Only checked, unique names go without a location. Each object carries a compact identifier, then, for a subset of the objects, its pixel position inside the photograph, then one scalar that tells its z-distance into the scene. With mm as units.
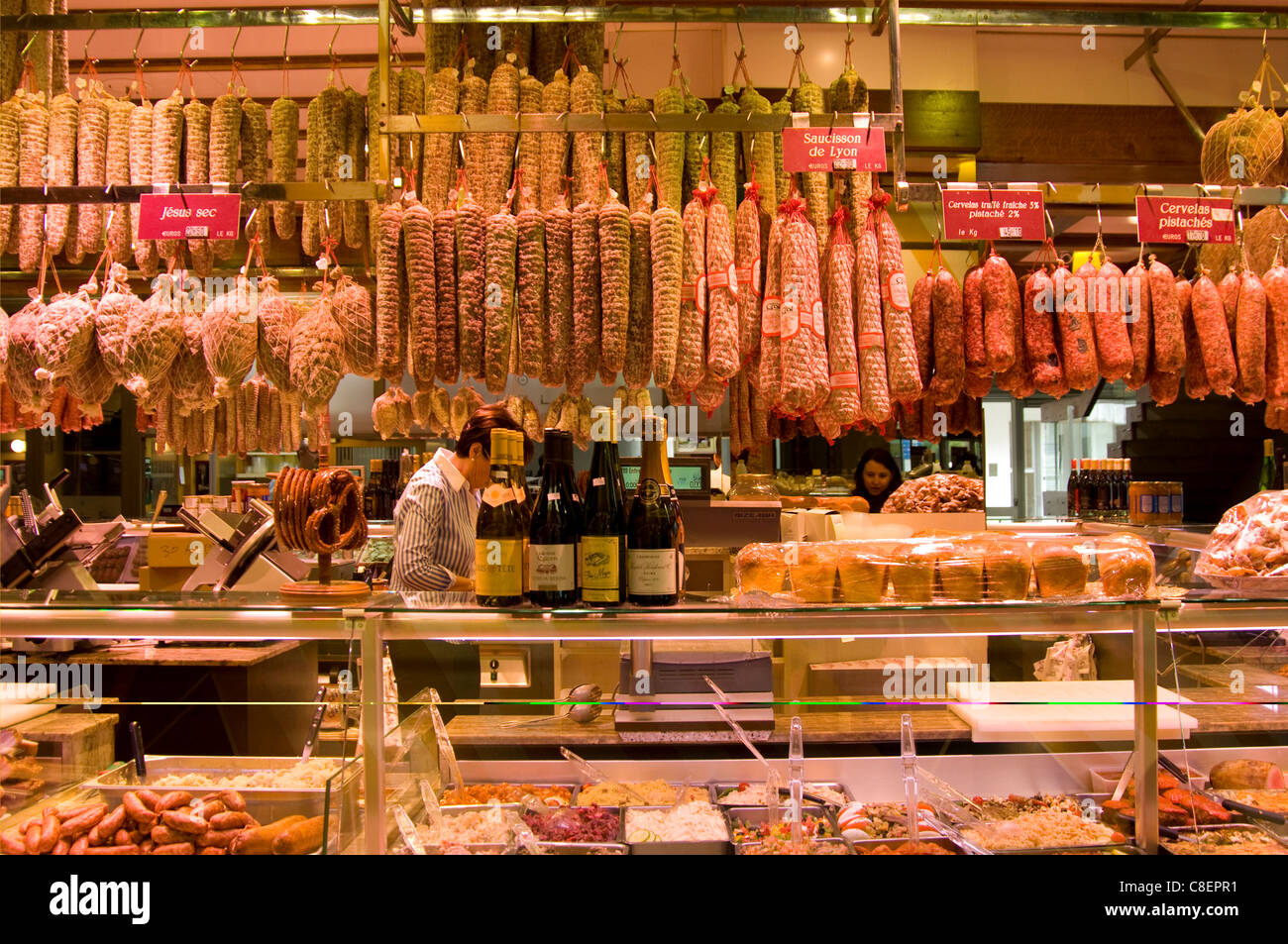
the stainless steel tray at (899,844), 2375
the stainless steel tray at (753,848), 2316
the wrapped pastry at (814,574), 2430
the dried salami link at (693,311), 3328
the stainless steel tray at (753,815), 2568
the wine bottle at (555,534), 2172
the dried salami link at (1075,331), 3535
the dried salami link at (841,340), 3387
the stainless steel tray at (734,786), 2788
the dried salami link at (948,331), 3561
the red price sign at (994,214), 3322
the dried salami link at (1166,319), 3602
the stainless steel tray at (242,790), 2463
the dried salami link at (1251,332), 3662
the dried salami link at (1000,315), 3514
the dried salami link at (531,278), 3291
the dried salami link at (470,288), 3271
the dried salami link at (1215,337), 3646
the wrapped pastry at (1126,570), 2367
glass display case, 2125
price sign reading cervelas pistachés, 3473
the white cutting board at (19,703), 2527
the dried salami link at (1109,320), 3559
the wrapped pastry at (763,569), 2473
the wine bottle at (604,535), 2178
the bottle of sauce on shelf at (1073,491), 6974
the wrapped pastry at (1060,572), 2393
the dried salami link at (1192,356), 3738
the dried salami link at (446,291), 3301
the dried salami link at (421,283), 3248
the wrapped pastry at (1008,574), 2385
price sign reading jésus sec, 3336
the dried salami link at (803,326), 3301
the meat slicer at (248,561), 4359
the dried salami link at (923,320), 3609
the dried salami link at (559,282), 3301
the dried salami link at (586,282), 3268
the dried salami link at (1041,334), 3547
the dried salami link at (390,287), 3309
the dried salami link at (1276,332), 3705
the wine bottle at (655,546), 2184
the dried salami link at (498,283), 3262
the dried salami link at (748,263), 3482
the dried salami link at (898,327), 3430
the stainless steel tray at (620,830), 2379
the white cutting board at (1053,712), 2416
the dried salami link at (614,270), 3225
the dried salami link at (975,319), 3564
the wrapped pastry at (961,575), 2383
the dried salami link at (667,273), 3211
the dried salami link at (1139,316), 3613
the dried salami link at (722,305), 3318
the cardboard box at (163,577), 5121
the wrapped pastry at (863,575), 2418
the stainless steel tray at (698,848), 2344
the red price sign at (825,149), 3271
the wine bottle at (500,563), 2189
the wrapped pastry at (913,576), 2412
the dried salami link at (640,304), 3316
